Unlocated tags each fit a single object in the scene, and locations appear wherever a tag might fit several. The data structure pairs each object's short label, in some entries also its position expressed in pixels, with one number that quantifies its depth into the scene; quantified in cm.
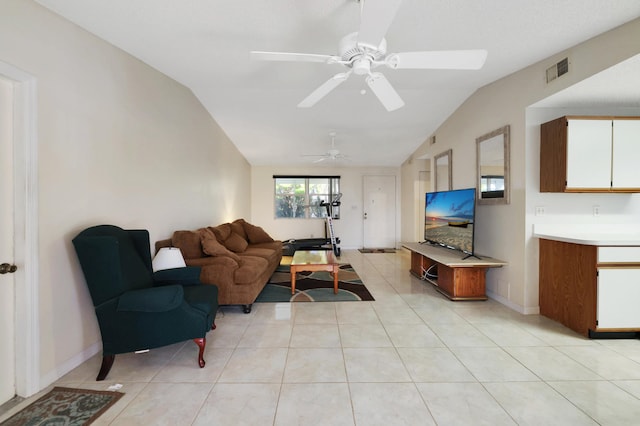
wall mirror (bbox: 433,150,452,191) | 450
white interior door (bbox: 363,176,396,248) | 754
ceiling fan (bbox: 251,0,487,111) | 170
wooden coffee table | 357
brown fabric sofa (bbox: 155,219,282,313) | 300
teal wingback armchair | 183
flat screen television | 346
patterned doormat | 151
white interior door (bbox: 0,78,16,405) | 166
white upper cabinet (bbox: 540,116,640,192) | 268
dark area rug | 352
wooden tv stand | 327
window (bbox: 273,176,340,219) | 754
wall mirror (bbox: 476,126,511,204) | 320
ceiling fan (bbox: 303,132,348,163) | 525
